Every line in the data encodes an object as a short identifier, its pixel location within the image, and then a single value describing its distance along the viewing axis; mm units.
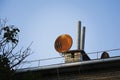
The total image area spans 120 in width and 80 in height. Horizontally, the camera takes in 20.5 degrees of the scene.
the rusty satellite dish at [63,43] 20234
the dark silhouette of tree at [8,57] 13339
